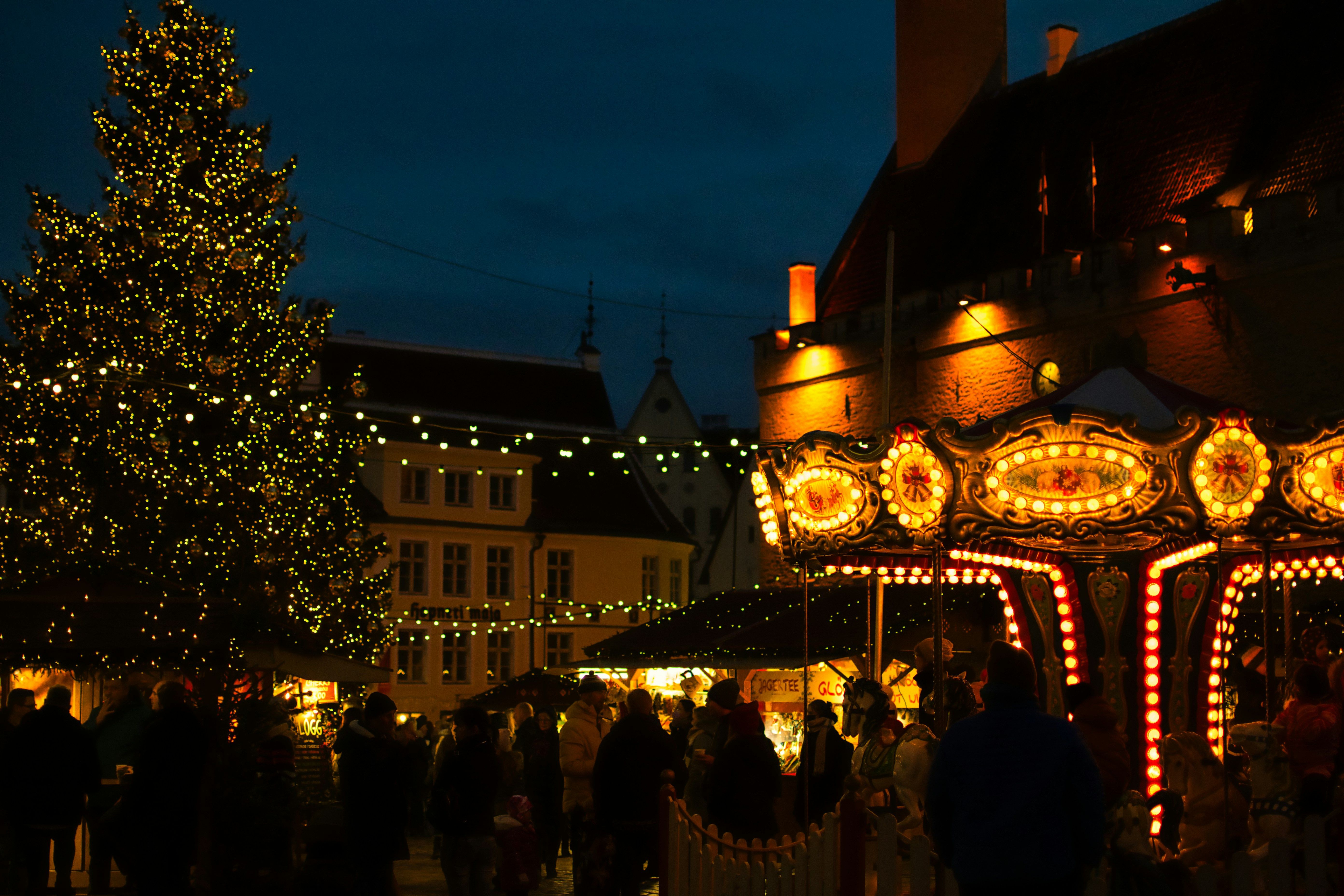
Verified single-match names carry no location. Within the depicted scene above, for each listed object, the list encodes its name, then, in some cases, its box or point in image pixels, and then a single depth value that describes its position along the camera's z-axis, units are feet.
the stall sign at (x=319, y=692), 81.97
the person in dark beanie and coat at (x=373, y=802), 31.48
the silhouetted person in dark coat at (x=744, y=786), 31.94
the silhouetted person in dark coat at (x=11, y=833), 38.81
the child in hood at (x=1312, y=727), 33.04
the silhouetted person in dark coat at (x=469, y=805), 32.71
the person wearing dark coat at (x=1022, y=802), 19.15
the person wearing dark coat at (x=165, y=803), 30.86
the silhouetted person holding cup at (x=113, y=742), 39.32
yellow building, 131.13
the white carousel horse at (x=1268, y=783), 31.96
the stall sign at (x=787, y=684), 83.20
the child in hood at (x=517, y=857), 37.37
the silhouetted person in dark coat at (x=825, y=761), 38.11
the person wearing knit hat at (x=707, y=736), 34.78
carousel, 36.96
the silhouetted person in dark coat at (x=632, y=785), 32.83
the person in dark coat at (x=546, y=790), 47.98
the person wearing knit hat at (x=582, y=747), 37.73
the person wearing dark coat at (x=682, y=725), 52.44
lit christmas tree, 69.82
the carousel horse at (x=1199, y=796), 32.07
